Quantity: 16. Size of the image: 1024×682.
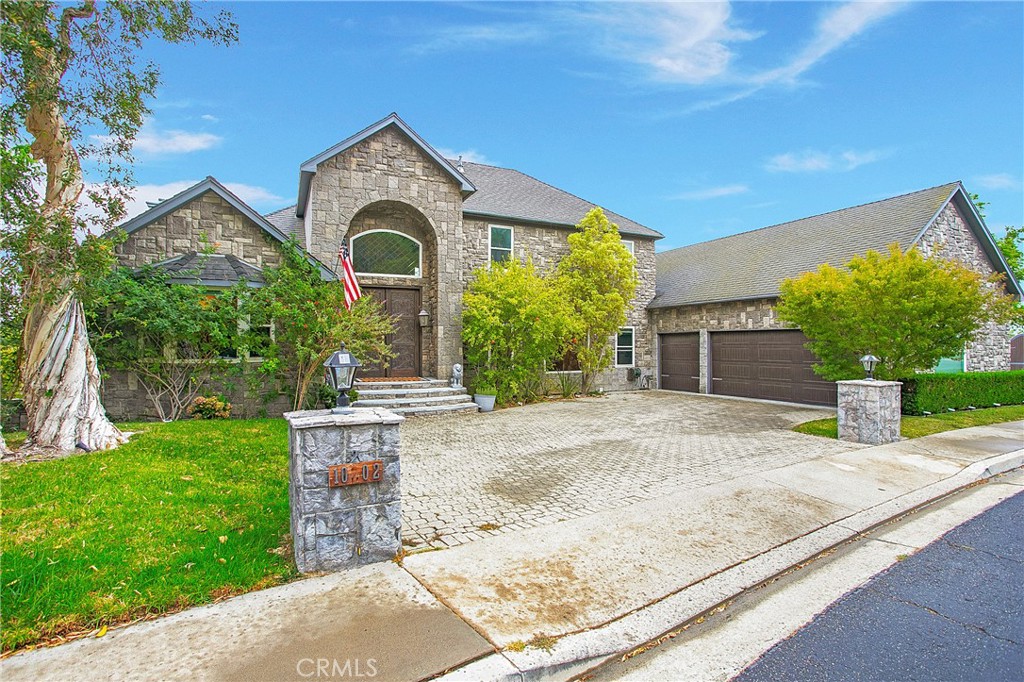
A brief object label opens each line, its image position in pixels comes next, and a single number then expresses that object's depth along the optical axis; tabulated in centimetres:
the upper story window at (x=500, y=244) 1519
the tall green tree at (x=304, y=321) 992
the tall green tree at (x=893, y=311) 907
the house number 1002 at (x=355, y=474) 343
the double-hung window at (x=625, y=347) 1767
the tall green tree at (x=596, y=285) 1488
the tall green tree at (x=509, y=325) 1223
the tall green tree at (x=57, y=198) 604
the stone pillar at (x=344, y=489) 338
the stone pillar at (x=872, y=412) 806
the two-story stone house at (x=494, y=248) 1045
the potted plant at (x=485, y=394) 1201
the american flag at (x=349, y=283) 993
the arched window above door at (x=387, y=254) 1343
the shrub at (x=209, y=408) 955
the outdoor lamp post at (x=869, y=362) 827
